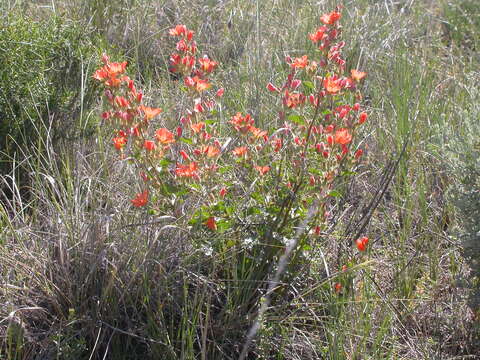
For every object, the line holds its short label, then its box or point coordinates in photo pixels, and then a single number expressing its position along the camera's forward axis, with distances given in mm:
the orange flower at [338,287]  2108
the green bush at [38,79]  2768
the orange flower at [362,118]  2148
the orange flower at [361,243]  2129
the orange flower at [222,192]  2053
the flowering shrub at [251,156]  2008
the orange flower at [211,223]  1999
